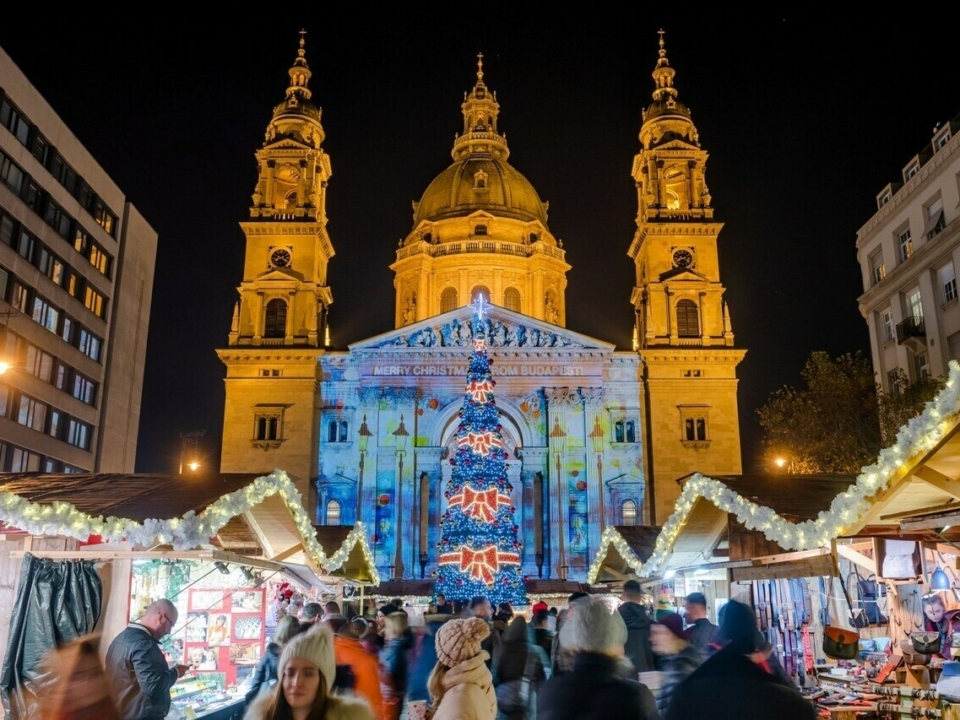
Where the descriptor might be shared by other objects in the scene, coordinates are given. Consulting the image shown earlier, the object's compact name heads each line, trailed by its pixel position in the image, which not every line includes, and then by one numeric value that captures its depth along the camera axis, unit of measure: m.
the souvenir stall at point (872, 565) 9.09
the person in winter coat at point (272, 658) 7.80
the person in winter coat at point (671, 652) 7.42
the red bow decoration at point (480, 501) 25.50
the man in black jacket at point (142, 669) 6.57
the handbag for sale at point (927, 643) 9.77
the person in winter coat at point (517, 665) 8.48
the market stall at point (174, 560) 8.91
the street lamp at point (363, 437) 47.47
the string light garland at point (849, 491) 8.59
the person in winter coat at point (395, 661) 9.03
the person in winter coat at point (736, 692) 4.37
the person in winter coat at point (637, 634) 9.90
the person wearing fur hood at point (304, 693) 4.37
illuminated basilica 47.00
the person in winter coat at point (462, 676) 5.21
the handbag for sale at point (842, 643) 10.09
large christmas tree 24.84
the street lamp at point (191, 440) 73.06
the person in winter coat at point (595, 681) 4.58
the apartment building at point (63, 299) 37.25
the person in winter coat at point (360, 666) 7.27
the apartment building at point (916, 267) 33.00
